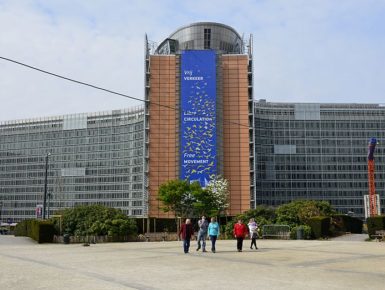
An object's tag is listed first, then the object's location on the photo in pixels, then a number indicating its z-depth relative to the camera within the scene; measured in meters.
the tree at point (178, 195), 54.56
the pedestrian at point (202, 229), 22.52
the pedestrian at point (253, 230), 23.98
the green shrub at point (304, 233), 36.59
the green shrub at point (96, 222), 34.31
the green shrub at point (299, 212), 39.16
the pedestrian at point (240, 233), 22.31
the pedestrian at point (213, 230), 22.08
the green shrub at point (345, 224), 41.50
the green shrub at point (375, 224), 34.94
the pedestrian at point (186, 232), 21.08
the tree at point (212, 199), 56.81
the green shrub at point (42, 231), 33.00
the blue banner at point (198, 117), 92.94
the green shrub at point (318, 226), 36.88
